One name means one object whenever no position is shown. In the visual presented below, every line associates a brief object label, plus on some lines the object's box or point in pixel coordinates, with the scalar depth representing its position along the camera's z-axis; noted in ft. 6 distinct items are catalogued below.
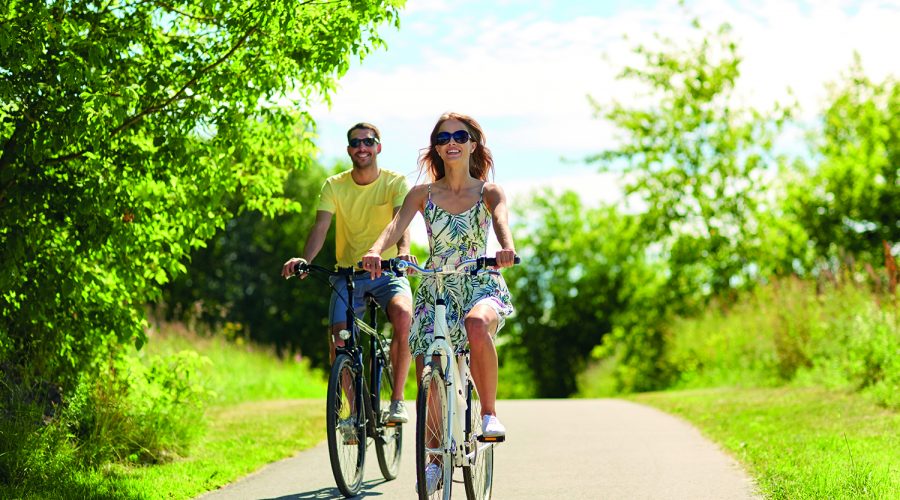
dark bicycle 24.40
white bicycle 19.61
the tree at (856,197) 108.17
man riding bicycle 26.30
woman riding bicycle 20.70
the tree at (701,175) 95.91
